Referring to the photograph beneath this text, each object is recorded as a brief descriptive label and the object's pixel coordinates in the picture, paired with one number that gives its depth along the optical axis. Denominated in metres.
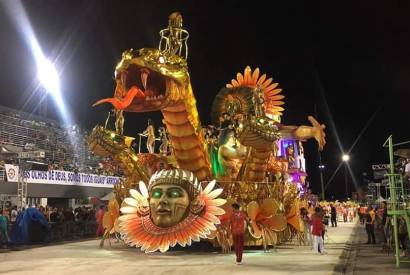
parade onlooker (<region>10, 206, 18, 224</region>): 17.59
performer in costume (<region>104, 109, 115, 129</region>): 14.39
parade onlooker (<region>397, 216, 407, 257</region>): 11.70
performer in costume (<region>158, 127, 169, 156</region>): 18.03
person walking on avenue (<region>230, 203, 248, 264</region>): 10.75
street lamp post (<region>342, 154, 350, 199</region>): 58.56
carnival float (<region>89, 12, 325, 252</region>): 11.77
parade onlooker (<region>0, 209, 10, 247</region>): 15.57
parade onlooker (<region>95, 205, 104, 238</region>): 18.25
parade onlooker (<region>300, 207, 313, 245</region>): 15.64
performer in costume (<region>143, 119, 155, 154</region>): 17.22
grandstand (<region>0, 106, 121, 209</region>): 25.59
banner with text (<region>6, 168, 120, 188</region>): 23.16
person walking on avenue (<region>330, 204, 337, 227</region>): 27.44
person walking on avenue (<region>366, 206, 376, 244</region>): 16.39
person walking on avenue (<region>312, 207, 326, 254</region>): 12.88
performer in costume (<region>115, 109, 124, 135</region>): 14.38
